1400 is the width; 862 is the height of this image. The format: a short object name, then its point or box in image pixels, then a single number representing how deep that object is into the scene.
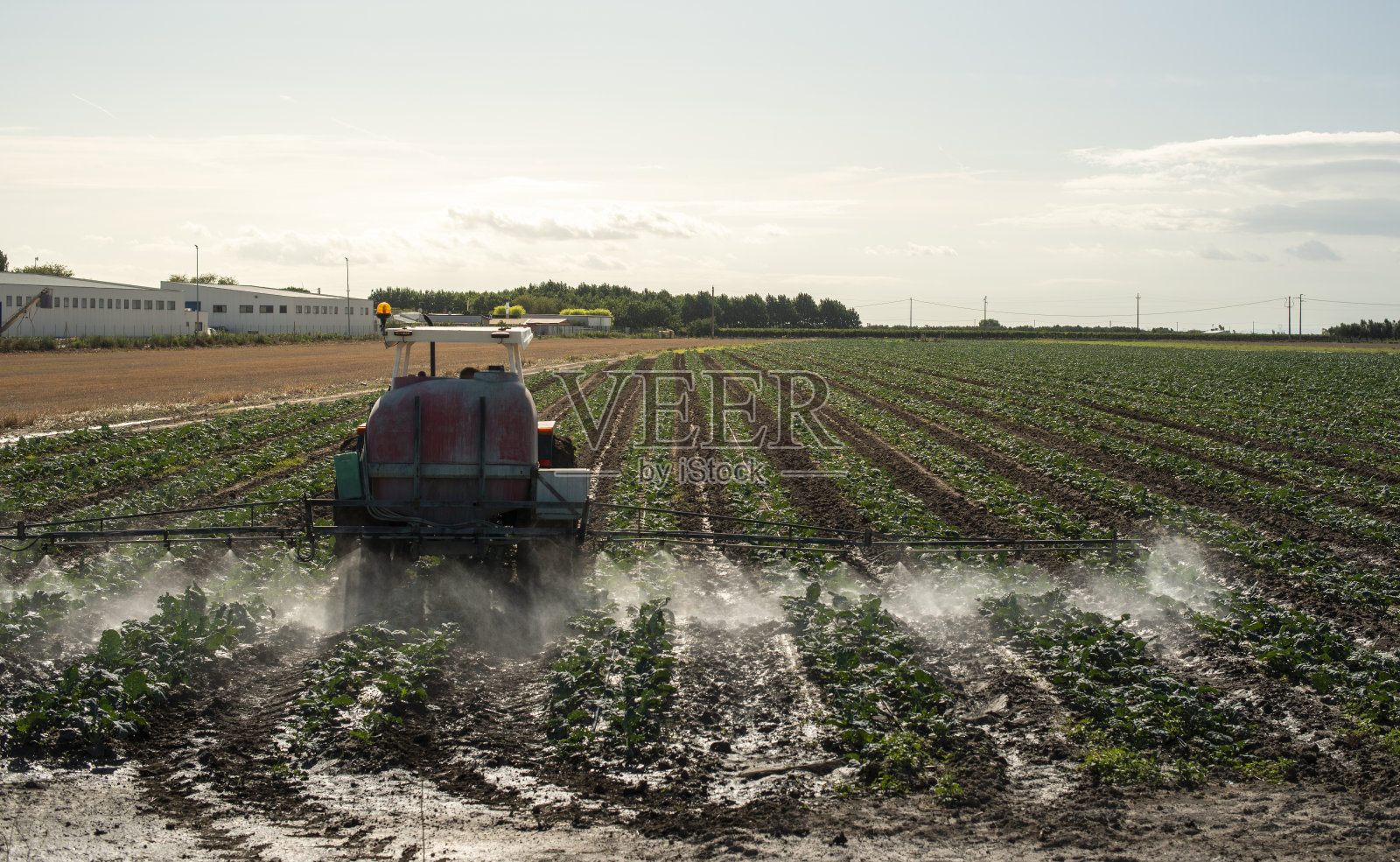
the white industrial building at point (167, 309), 67.00
